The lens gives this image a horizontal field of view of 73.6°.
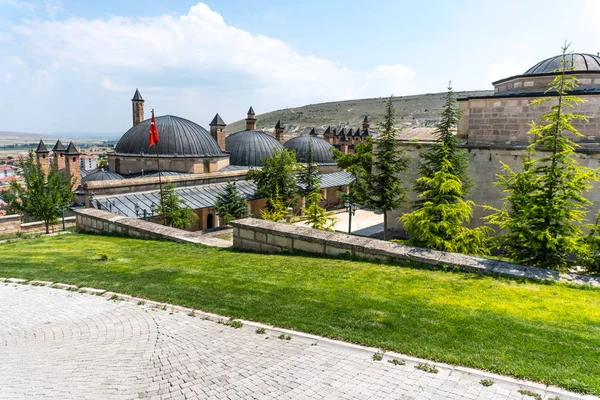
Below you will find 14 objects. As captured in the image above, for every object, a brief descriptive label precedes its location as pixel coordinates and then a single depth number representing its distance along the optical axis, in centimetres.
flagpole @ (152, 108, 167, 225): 1672
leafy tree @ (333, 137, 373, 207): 1765
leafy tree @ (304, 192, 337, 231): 1661
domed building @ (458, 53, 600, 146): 1273
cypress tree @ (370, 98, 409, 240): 1481
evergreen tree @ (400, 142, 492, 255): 1066
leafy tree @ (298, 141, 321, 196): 2488
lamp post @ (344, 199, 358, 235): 1881
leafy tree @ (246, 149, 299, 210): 2393
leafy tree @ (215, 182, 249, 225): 2069
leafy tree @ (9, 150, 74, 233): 1869
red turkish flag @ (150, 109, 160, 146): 1731
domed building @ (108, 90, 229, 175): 2777
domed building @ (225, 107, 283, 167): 3419
